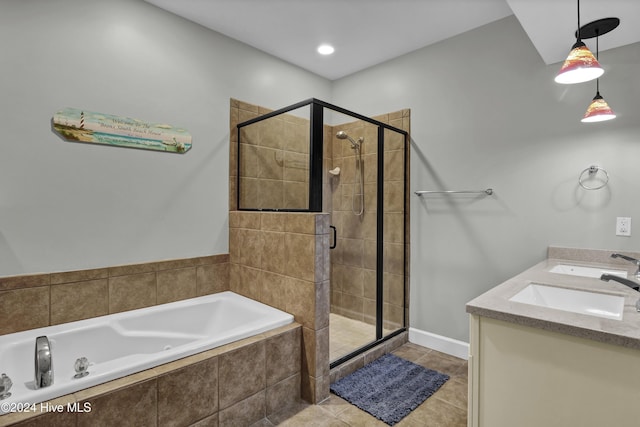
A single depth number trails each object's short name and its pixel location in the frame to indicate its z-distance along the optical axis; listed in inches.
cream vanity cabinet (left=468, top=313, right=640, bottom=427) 40.4
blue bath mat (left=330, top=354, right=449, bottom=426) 78.7
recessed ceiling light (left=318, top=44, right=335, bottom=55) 112.7
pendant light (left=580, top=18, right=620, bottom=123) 66.2
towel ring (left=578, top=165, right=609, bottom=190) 80.0
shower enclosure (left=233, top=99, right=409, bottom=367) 105.5
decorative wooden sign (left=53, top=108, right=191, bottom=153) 76.3
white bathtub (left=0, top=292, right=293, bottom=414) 54.1
